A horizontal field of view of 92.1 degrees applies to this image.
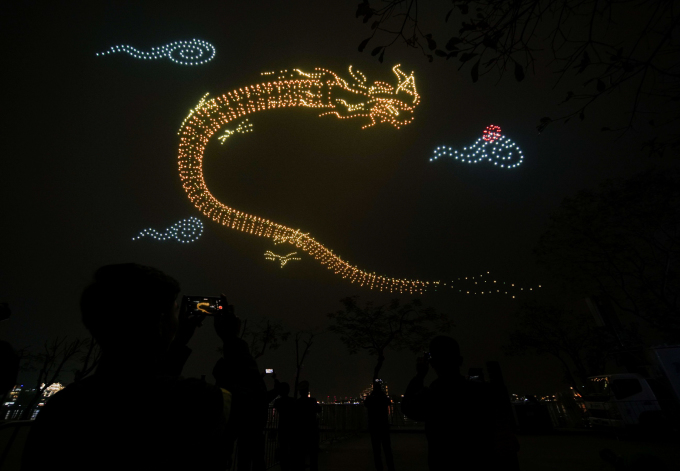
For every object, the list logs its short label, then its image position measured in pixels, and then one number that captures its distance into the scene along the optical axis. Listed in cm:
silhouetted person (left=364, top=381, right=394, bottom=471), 523
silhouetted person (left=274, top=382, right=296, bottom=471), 479
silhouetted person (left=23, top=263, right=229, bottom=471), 91
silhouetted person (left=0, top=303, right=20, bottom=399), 185
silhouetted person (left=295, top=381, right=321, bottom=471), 469
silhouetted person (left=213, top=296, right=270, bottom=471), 126
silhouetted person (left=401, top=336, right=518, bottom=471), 198
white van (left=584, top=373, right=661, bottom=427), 838
